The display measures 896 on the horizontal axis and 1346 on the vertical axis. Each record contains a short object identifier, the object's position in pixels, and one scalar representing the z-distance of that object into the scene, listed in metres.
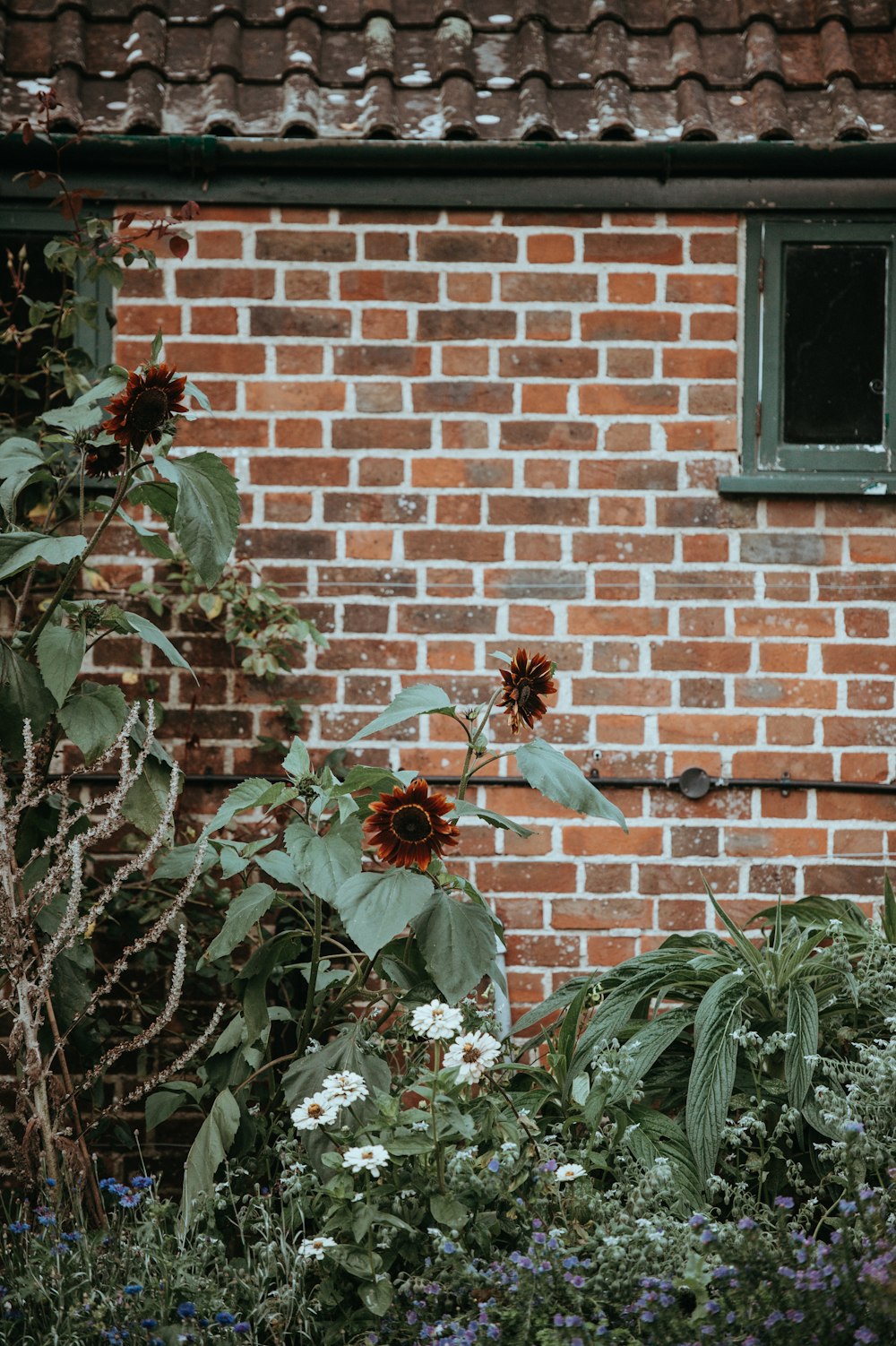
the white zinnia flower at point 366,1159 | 4.98
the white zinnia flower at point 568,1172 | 5.03
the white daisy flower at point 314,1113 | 5.02
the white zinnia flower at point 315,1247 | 4.99
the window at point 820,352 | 5.97
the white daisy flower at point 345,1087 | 5.03
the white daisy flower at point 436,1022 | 5.04
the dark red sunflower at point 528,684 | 5.30
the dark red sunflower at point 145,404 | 5.22
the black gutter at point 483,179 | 5.90
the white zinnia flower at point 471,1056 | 5.04
